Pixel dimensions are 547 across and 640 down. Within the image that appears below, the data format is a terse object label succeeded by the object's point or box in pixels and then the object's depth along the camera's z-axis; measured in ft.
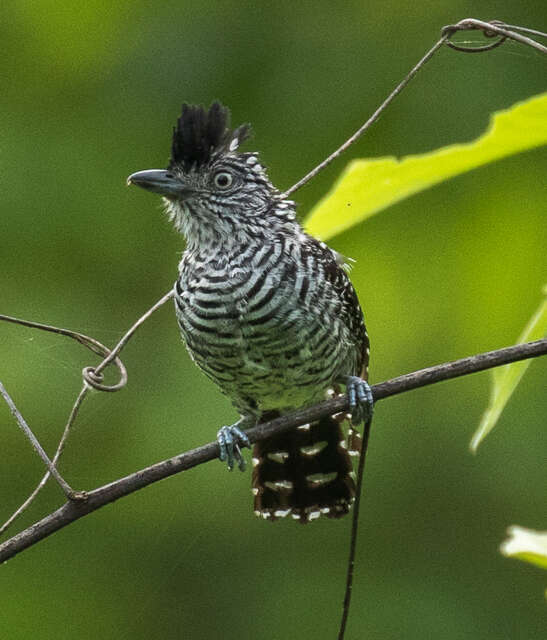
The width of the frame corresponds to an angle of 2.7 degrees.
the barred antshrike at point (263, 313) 11.34
